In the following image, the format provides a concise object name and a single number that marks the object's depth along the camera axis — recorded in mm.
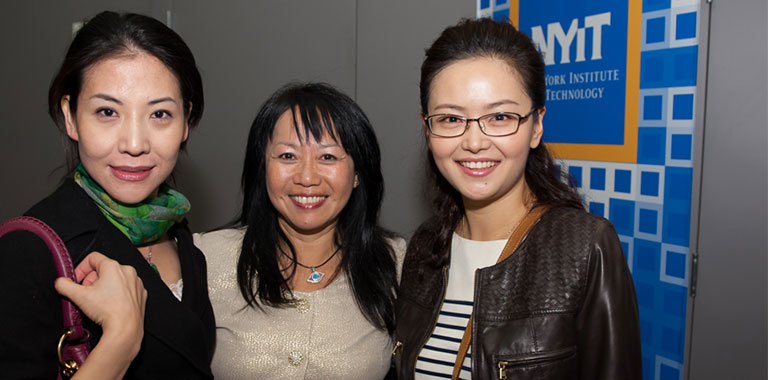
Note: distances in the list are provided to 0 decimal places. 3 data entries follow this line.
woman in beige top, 1799
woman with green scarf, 1157
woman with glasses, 1436
